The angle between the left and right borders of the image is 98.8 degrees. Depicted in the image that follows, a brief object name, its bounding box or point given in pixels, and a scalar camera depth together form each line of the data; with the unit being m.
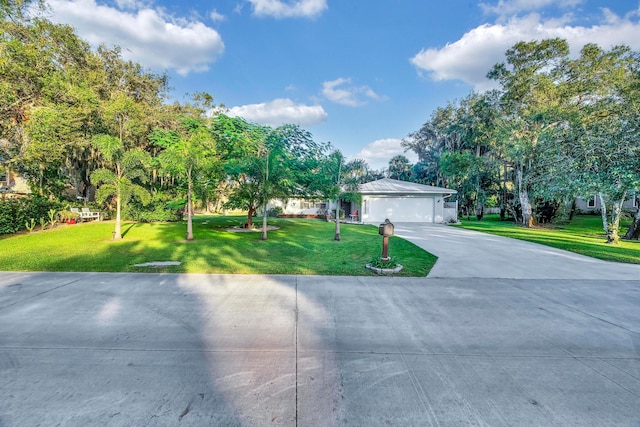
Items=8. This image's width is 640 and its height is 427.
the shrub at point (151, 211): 18.28
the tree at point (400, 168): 34.47
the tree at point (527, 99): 17.45
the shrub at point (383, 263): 6.09
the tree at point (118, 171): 9.80
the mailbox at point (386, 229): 6.14
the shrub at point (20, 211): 10.80
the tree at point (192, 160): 10.47
